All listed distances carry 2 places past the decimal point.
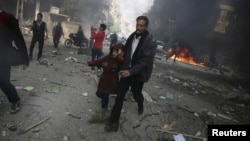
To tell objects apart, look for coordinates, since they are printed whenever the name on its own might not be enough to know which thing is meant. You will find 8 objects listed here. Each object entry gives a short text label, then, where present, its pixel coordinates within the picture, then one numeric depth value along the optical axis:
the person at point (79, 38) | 16.45
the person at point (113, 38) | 14.75
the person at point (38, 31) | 8.66
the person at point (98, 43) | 8.93
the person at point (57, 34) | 14.43
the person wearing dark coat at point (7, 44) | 3.58
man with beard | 3.79
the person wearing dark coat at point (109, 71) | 4.38
